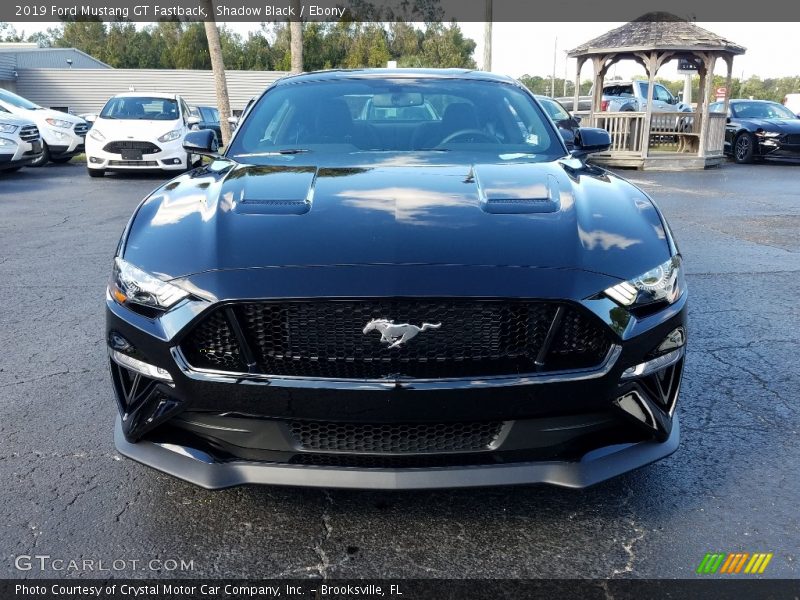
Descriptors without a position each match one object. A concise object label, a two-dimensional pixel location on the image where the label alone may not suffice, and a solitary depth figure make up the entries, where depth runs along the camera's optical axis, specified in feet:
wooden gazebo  57.21
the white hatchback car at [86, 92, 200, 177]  45.06
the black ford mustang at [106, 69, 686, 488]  7.11
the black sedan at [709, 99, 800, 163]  57.67
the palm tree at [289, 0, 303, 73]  68.74
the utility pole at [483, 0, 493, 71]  76.48
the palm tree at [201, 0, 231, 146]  63.98
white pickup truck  69.00
